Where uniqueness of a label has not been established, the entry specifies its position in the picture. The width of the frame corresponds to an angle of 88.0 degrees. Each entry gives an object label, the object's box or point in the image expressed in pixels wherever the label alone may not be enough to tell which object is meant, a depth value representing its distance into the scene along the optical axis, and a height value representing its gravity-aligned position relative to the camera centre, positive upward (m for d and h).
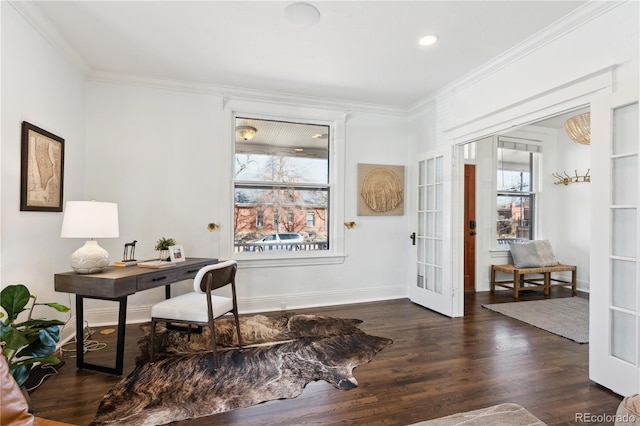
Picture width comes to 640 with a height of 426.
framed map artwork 2.42 +0.33
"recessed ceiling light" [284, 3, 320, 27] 2.39 +1.49
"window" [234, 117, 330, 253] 4.09 +0.38
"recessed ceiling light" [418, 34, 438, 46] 2.78 +1.50
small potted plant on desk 3.28 -0.35
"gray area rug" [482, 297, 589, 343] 3.42 -1.17
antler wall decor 5.29 +0.63
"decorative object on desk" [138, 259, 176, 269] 2.87 -0.46
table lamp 2.40 -0.12
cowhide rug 2.05 -1.19
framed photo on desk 3.25 -0.40
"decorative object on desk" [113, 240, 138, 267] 2.98 -0.45
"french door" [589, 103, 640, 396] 2.11 -0.30
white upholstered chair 2.52 -0.75
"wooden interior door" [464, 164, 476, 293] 5.23 -0.23
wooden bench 4.88 -0.97
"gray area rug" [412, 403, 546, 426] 1.88 -1.18
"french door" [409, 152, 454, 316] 3.93 -0.25
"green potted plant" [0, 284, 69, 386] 1.71 -0.67
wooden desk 2.38 -0.56
